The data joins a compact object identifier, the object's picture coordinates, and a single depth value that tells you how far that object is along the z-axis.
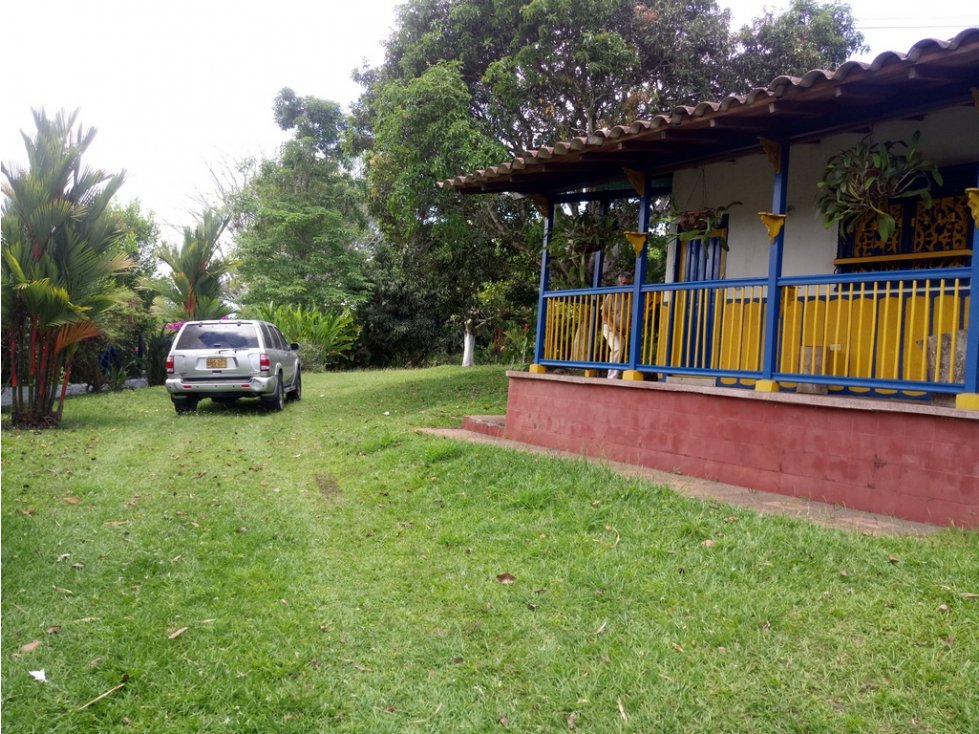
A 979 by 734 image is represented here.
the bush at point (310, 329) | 25.95
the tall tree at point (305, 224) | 29.48
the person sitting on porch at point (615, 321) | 8.70
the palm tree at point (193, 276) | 21.94
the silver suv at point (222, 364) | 13.06
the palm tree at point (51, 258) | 11.32
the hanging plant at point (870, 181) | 6.51
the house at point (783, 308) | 5.65
